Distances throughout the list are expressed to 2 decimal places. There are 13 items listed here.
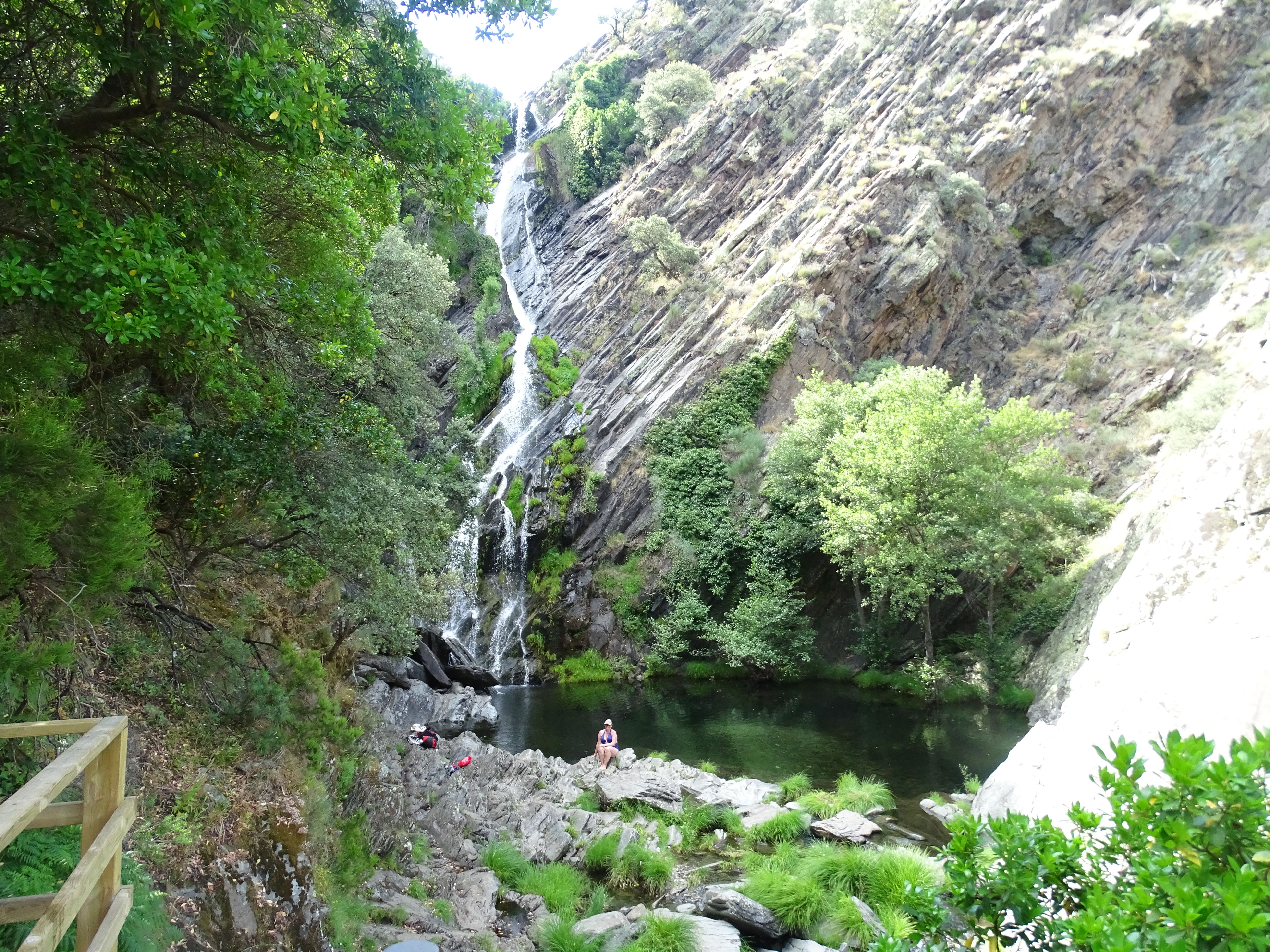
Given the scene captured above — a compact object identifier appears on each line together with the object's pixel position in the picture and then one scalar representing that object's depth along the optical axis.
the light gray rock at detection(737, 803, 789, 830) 12.07
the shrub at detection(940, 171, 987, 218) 32.38
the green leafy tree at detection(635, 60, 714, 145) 46.44
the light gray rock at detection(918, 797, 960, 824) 12.61
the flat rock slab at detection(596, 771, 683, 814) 13.07
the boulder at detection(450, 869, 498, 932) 8.38
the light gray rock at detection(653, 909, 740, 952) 7.83
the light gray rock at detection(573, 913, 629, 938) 8.24
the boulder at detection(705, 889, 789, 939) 8.32
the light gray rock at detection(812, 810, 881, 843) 11.46
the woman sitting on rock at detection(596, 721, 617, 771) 15.76
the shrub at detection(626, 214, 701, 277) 37.06
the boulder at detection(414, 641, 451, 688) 23.53
